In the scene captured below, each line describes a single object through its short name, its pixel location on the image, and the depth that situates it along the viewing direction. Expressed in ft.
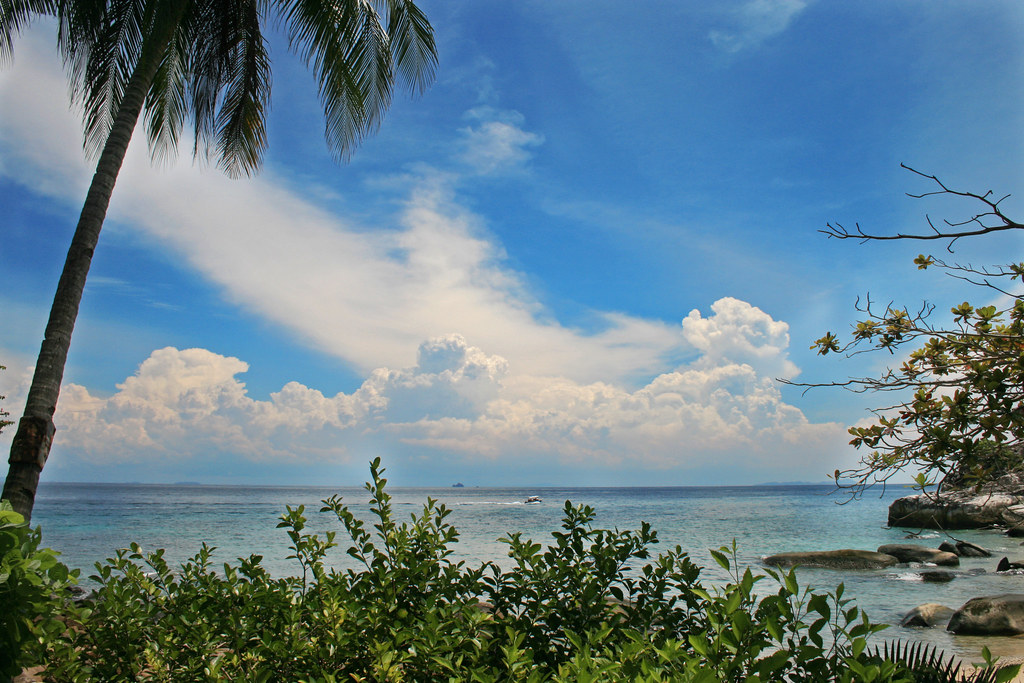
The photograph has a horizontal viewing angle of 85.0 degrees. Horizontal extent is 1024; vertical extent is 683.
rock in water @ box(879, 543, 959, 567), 66.33
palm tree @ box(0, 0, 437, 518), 21.76
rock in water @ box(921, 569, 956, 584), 55.72
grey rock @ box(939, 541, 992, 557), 72.43
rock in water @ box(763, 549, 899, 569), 62.95
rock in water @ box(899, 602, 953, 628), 36.22
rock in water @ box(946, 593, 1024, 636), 32.07
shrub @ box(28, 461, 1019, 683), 7.14
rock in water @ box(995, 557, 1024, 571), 60.80
